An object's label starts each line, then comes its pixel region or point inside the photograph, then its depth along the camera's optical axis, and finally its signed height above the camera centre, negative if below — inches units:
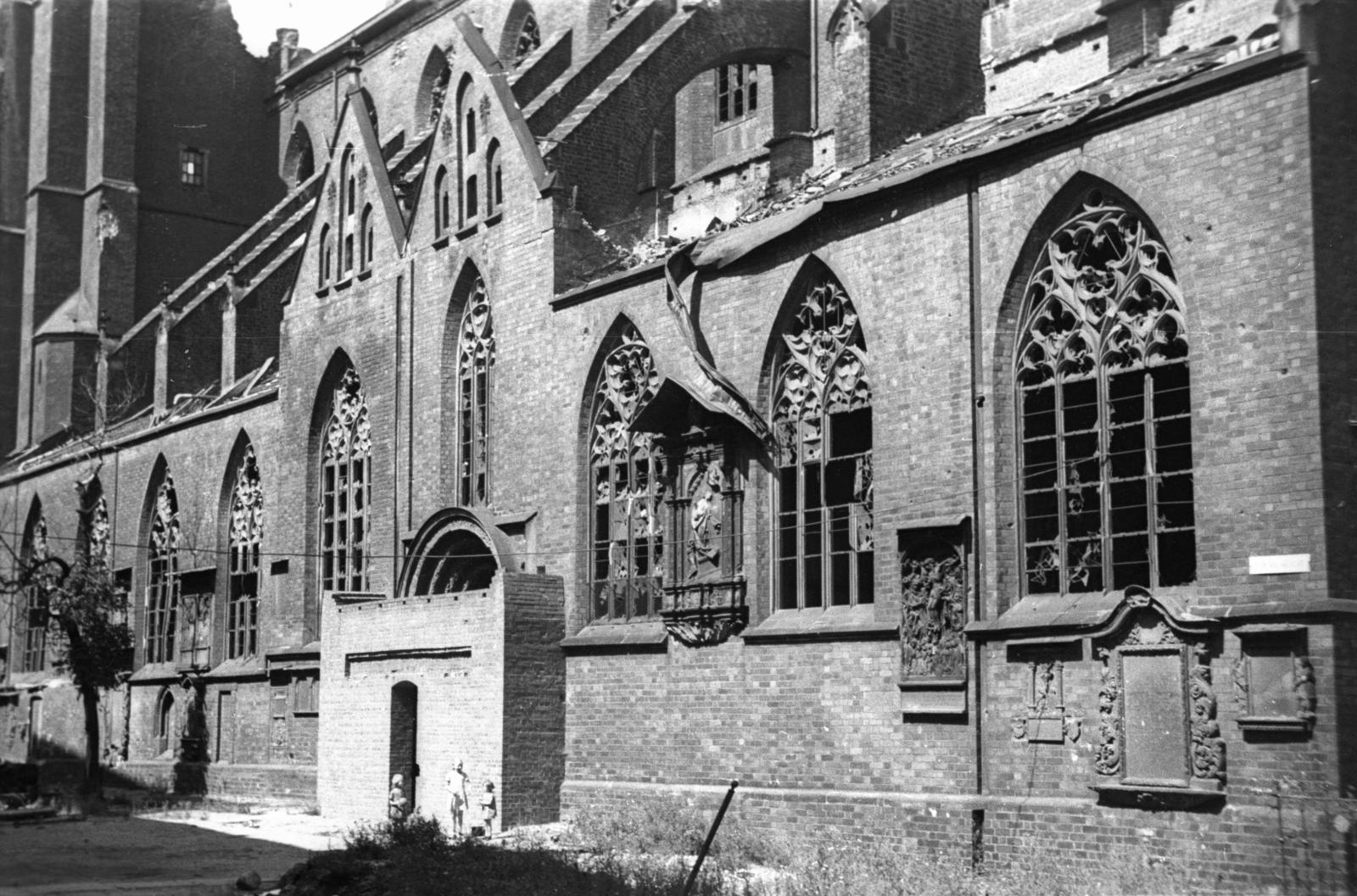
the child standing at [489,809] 855.7 -85.0
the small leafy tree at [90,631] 1273.4 +2.8
